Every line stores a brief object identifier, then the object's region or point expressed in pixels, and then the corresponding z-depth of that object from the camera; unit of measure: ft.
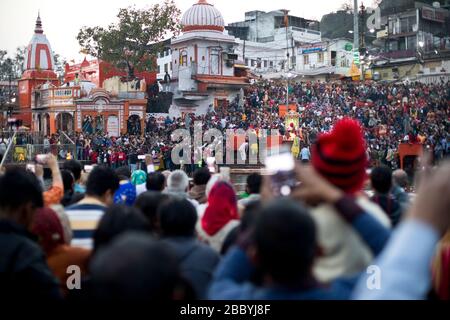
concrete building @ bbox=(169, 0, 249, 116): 128.88
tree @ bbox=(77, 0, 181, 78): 132.46
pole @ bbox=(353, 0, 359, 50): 133.40
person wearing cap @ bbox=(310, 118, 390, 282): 8.71
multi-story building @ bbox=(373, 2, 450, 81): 151.84
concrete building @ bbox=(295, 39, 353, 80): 172.76
